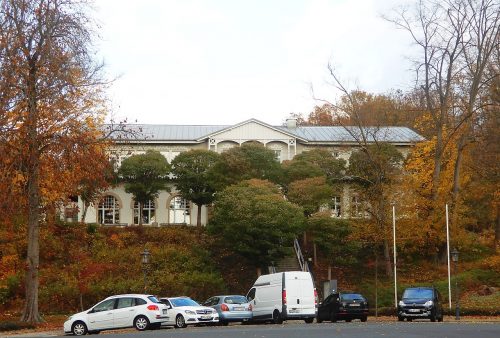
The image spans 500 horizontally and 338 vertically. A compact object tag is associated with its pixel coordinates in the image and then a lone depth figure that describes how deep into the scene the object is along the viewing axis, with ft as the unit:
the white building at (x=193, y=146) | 226.17
